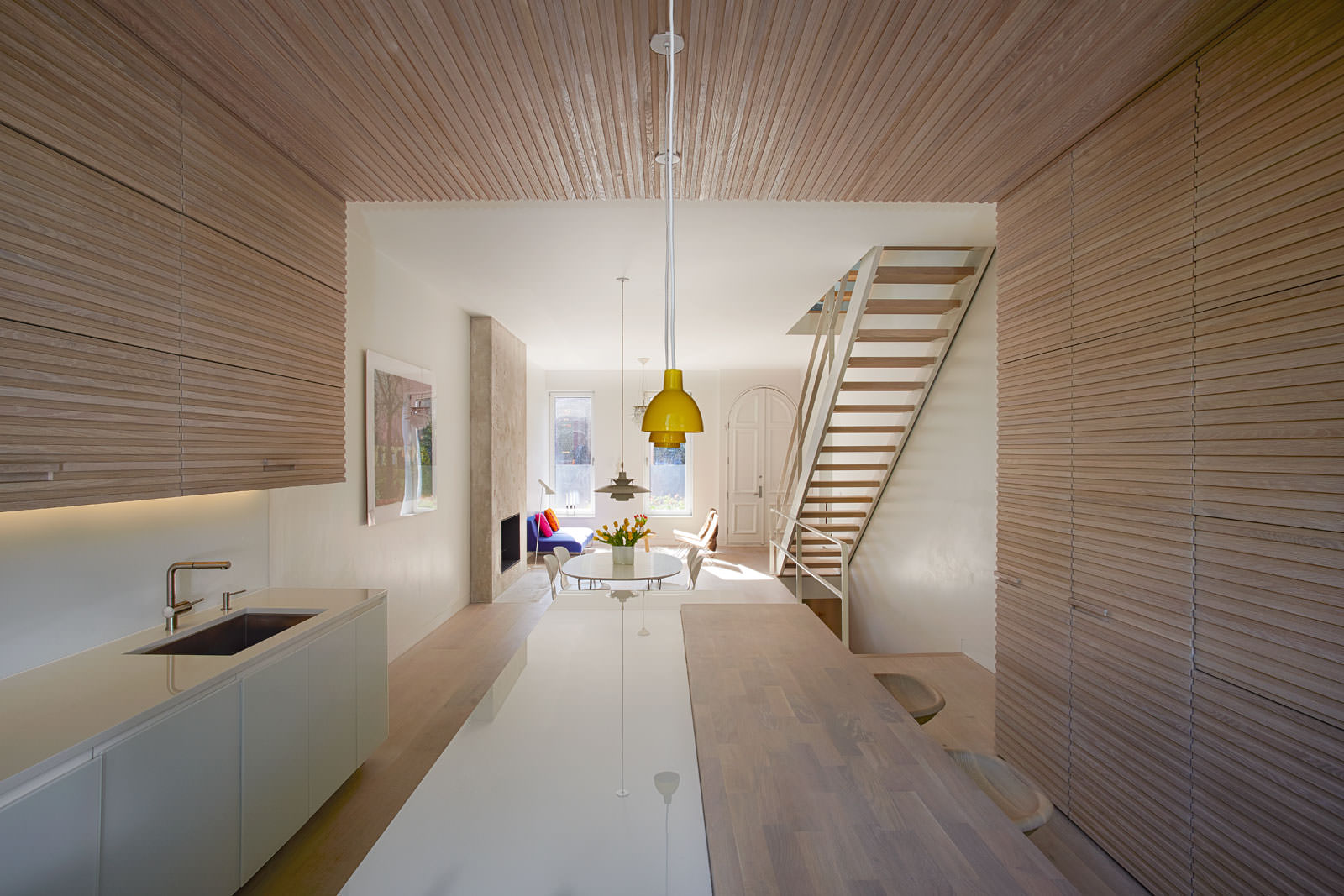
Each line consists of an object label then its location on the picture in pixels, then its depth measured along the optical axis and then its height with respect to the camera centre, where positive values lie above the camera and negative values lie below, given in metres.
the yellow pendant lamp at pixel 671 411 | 1.95 +0.13
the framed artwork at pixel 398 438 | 3.88 +0.08
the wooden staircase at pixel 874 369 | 4.14 +0.68
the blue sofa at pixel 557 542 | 8.04 -1.25
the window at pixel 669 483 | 9.74 -0.54
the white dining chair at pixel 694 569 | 4.60 -0.93
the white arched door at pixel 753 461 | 9.53 -0.18
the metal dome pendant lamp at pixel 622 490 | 3.87 -0.26
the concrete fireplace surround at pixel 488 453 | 5.87 -0.03
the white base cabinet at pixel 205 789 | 1.32 -0.94
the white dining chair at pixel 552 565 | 4.45 -0.88
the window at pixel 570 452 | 9.92 -0.03
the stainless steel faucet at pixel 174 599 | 2.18 -0.55
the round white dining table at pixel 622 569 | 4.16 -0.88
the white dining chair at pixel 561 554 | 4.86 -0.87
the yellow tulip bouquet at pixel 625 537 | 4.44 -0.65
